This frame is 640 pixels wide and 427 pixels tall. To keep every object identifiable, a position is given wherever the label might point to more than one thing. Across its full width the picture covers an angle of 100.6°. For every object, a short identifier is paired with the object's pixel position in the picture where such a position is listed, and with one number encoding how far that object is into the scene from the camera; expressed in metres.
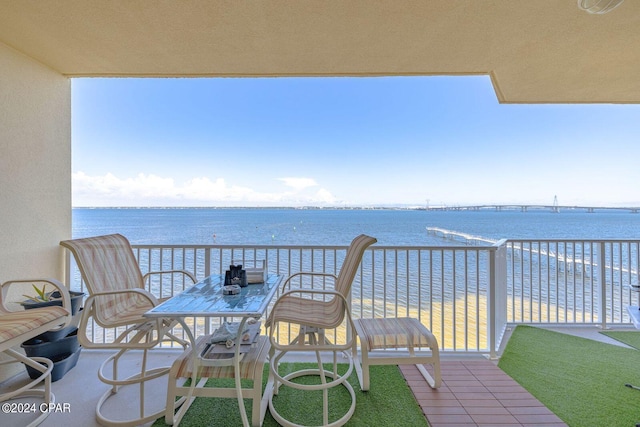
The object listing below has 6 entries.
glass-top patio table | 1.47
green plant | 2.21
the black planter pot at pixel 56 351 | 2.16
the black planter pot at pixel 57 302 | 2.06
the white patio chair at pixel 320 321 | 1.71
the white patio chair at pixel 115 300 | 1.73
